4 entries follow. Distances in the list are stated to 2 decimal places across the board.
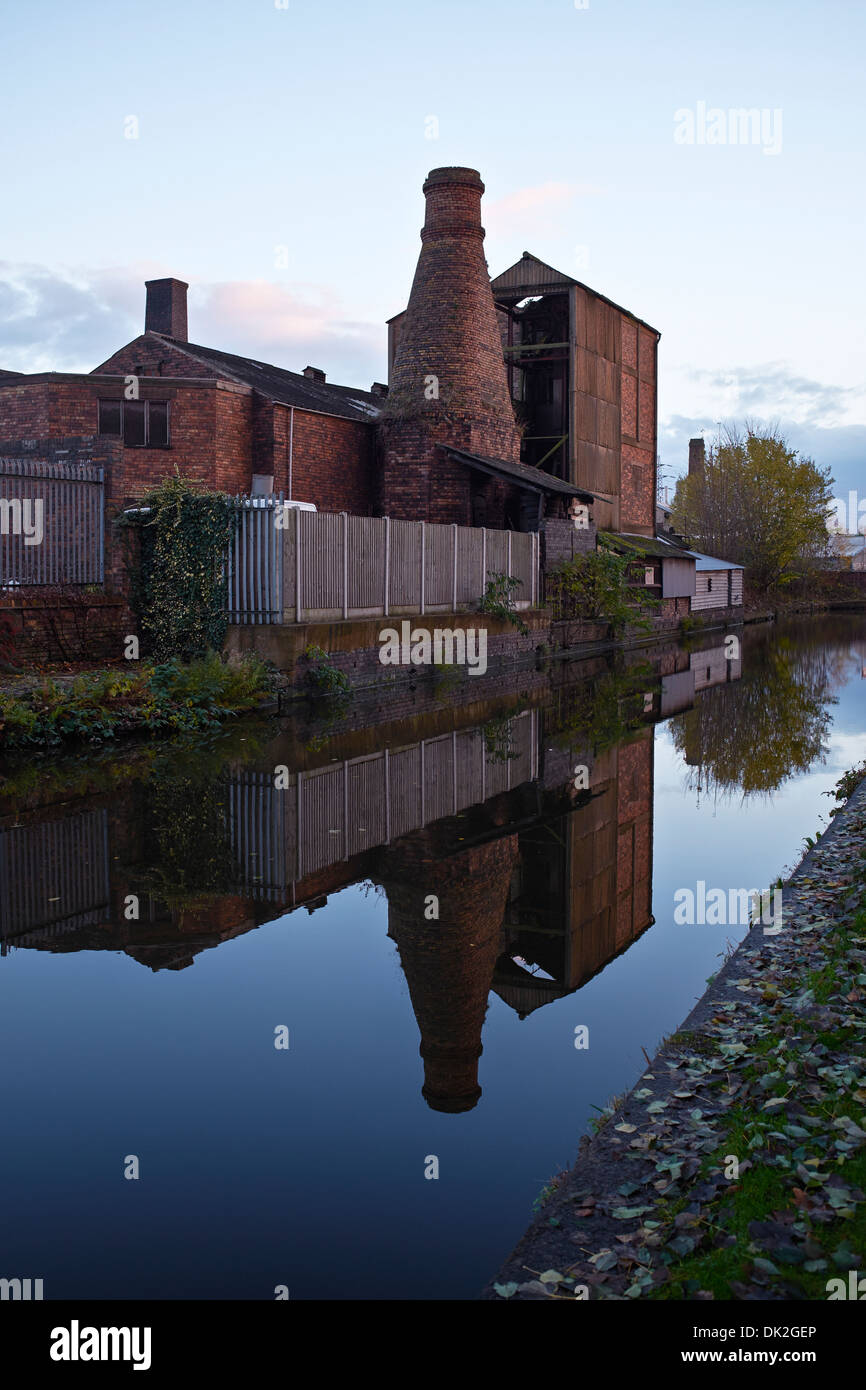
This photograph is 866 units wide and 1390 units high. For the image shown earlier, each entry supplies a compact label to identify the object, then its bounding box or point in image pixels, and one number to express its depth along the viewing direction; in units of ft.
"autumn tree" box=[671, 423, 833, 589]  187.93
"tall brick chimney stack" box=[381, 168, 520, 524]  89.81
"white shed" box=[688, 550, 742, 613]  149.07
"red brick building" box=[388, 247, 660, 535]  110.93
